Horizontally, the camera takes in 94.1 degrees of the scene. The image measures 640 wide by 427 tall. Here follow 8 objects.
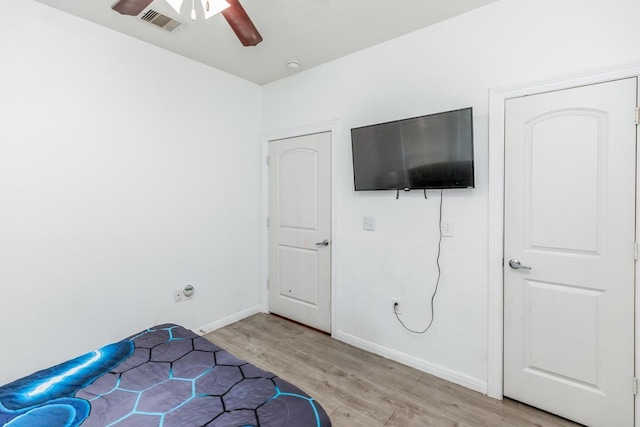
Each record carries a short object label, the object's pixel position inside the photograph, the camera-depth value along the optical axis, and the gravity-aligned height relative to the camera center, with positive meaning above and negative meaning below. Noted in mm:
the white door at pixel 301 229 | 2951 -193
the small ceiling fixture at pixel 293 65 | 2812 +1401
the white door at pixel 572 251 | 1644 -245
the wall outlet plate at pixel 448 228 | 2181 -130
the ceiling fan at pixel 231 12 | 1429 +993
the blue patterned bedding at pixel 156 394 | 1166 -808
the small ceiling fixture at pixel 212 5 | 1371 +960
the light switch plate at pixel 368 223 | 2588 -108
